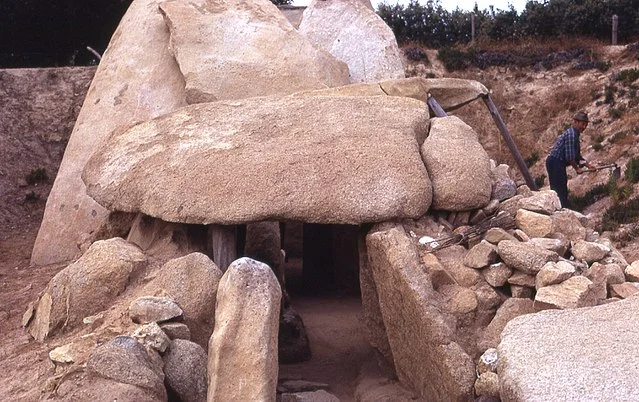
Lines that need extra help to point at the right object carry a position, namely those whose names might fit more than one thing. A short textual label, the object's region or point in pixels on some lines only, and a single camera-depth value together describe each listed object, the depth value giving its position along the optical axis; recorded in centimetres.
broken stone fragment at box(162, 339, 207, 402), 456
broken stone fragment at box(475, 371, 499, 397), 468
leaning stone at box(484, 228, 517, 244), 551
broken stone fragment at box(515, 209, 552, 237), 561
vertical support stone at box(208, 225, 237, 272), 594
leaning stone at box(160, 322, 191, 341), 485
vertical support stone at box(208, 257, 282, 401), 431
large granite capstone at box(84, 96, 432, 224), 560
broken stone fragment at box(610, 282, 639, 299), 504
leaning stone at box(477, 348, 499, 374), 482
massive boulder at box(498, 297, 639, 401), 376
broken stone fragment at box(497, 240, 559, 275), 519
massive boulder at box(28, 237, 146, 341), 551
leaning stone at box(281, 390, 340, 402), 582
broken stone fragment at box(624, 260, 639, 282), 528
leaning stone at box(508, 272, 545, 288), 523
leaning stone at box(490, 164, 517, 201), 607
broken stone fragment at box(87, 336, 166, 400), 423
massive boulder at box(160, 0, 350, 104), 774
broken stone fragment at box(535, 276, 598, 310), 483
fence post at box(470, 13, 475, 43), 2029
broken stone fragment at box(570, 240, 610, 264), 539
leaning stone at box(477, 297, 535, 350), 508
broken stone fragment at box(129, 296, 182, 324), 494
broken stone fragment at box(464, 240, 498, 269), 538
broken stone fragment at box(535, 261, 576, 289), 502
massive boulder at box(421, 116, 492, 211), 578
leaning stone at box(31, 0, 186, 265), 781
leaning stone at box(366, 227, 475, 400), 494
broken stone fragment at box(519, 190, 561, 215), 580
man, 879
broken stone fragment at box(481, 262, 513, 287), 532
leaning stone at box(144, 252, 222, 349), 519
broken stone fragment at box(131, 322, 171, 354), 457
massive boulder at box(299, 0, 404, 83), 871
